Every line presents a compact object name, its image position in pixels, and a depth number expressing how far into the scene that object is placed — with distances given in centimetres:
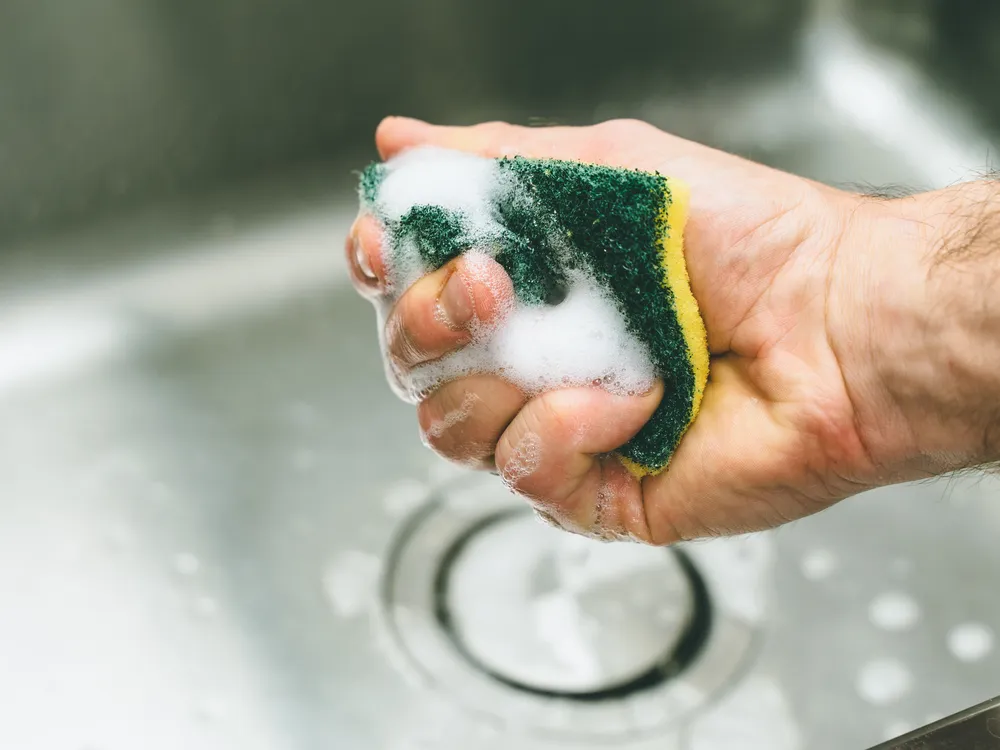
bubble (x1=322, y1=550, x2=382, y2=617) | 71
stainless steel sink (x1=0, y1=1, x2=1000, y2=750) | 65
